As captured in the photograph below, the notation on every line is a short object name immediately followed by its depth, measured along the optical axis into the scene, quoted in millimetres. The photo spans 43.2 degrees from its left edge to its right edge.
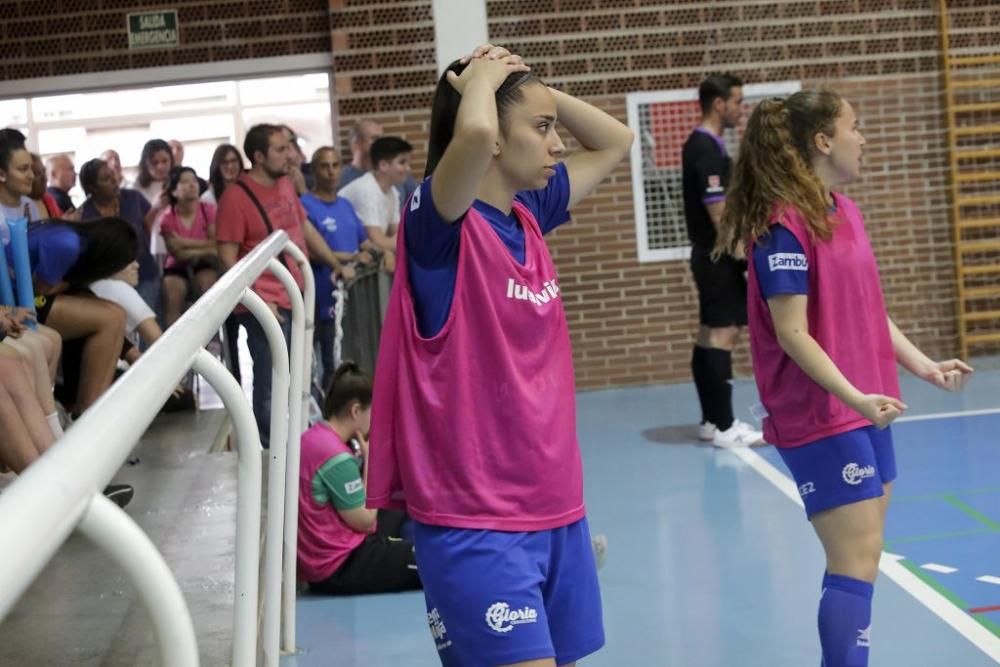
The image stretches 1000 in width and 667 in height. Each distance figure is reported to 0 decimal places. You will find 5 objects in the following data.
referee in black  7207
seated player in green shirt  4723
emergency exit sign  9969
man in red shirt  6445
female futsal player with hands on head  2170
